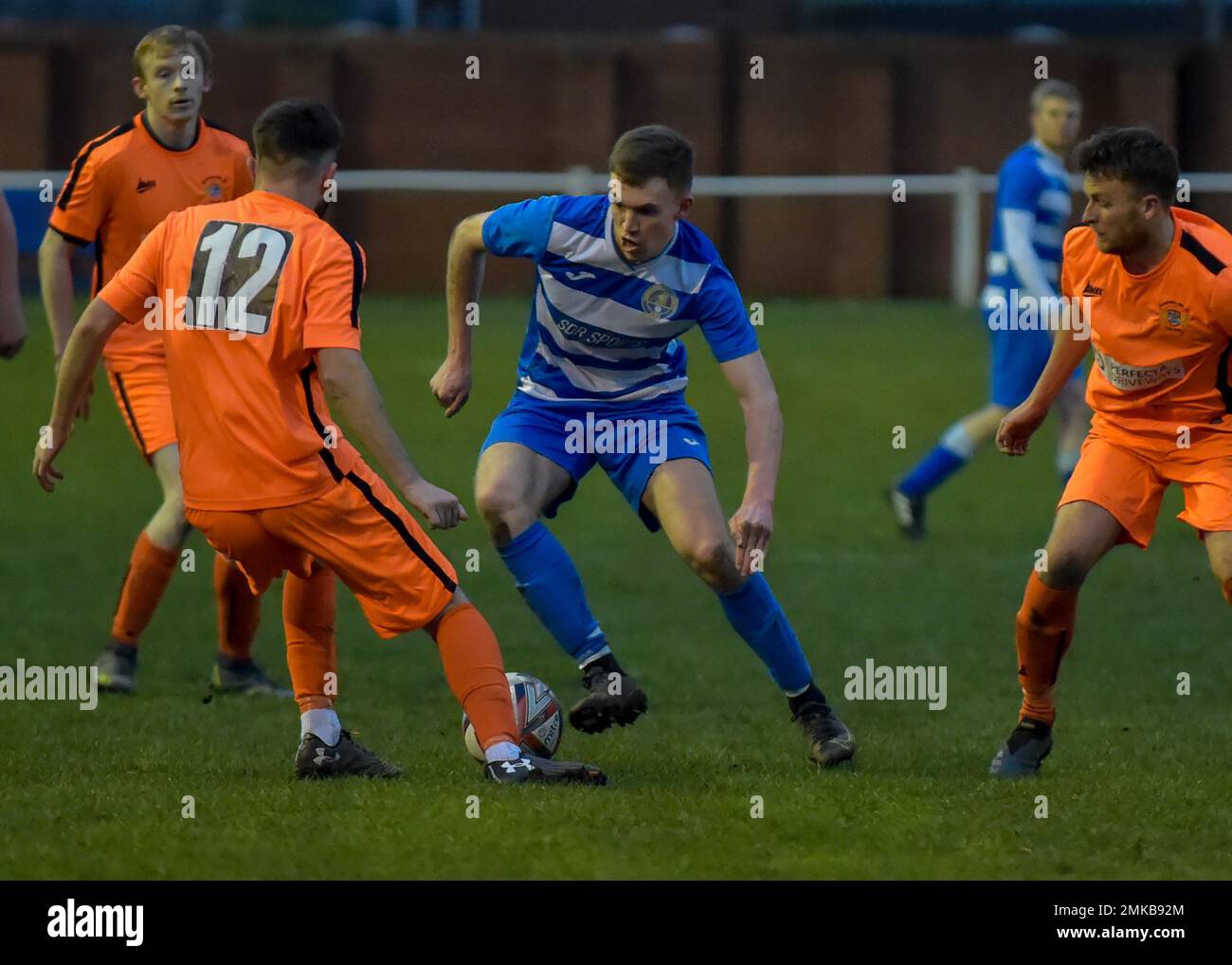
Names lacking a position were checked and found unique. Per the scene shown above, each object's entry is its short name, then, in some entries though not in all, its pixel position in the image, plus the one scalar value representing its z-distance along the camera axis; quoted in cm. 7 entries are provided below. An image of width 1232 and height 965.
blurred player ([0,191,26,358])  1310
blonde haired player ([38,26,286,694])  1417
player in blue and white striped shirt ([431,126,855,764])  1141
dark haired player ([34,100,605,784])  1023
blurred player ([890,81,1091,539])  2025
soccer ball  1168
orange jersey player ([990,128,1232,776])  1084
